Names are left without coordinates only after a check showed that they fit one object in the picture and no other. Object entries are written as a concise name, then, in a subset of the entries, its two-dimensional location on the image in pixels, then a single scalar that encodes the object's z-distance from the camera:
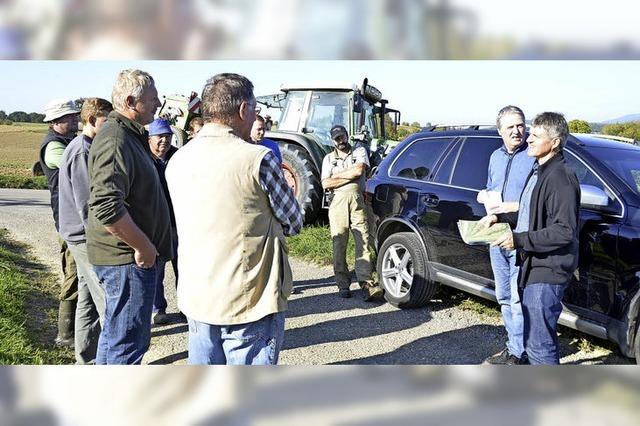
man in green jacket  2.09
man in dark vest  3.20
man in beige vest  1.59
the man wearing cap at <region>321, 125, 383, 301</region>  4.68
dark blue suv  2.78
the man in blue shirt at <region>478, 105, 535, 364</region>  3.01
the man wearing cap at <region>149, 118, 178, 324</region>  3.93
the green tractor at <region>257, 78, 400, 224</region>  6.90
